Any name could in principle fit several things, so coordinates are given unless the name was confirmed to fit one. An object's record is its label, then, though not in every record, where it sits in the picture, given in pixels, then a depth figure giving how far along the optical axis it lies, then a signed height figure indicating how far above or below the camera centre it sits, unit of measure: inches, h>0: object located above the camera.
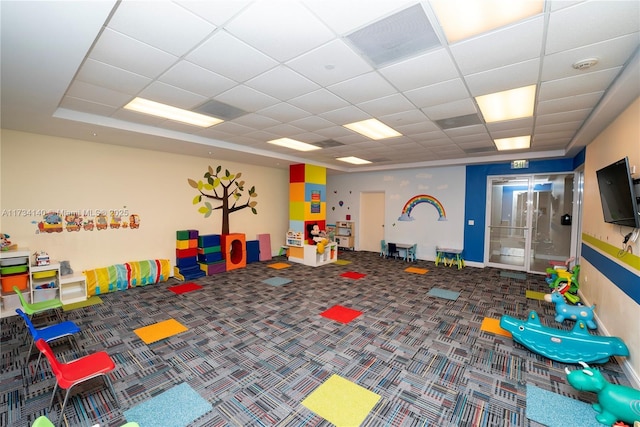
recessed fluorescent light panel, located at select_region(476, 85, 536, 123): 130.1 +55.8
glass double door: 274.1 -11.1
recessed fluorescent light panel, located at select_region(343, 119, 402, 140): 180.1 +55.5
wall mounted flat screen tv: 109.7 +7.6
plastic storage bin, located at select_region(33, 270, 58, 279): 177.8 -48.1
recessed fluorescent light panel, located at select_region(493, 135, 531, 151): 208.7 +55.1
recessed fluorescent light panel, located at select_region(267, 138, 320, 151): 226.4 +54.6
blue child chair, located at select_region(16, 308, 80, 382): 116.4 -57.2
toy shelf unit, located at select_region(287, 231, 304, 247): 316.5 -38.5
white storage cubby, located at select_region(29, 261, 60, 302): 175.6 -53.8
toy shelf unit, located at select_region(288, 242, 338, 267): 306.4 -57.4
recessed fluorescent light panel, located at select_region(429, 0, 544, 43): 73.2 +55.4
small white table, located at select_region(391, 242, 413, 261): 339.1 -48.4
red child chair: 85.3 -57.0
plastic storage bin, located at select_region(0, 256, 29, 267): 165.6 -36.8
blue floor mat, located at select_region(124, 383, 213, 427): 89.1 -71.0
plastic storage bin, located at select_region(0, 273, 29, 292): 165.2 -49.2
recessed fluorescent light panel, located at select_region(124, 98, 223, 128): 149.3 +54.6
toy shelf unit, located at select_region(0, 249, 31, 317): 164.6 -45.7
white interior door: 393.4 -21.5
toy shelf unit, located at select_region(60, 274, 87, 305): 188.1 -63.2
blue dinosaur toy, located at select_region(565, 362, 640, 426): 84.8 -59.7
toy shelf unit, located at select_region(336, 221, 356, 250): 410.6 -41.7
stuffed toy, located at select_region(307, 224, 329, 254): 306.6 -36.4
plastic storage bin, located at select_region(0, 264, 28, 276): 163.8 -41.7
